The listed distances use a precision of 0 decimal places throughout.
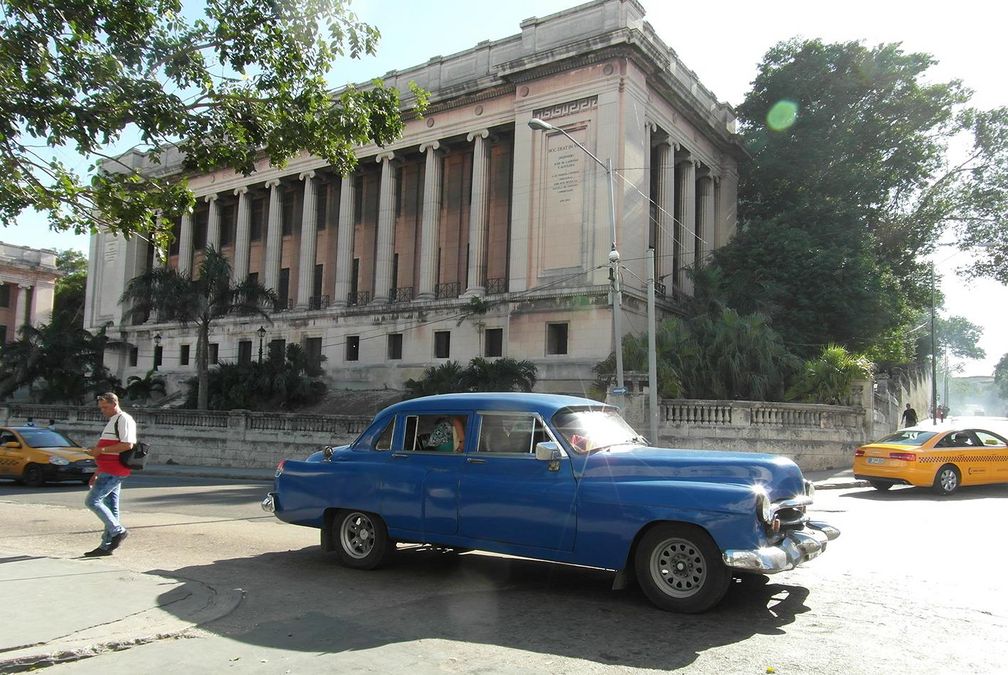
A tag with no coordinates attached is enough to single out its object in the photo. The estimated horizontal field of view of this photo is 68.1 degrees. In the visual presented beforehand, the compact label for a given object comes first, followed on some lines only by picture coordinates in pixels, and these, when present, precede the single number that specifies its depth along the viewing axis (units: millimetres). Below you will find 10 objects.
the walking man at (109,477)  8344
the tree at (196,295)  34156
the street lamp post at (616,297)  20391
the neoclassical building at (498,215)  32375
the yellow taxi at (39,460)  17609
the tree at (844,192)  32281
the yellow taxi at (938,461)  15320
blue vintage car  5938
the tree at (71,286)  65525
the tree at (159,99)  9328
